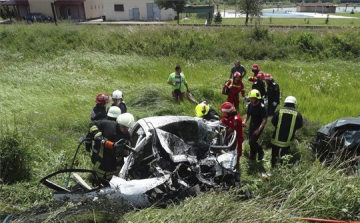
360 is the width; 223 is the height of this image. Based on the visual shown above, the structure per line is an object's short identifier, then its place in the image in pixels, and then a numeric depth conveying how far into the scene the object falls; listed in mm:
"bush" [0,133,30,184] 4797
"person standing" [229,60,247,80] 8834
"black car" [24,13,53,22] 34509
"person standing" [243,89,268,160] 5434
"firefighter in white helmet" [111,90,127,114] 5849
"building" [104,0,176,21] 37875
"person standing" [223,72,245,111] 7410
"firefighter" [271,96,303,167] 5094
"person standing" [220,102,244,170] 5145
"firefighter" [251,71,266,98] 7125
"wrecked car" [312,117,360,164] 4578
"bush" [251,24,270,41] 17031
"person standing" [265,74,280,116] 6801
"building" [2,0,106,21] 38425
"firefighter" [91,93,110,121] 5324
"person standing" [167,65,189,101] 8398
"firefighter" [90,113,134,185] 4223
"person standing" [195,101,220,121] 5637
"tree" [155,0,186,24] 33094
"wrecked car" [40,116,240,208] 3721
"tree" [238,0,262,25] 25500
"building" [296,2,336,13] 57138
